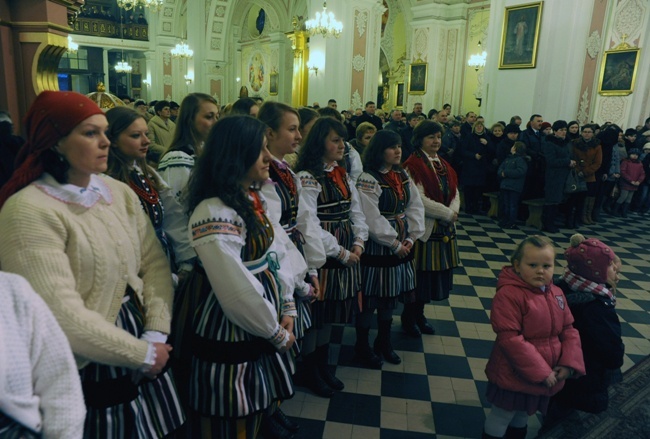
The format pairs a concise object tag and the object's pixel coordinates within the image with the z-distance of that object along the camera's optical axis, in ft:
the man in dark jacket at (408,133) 23.46
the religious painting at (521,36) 30.22
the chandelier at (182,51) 59.57
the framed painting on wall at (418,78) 49.88
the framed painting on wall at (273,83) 68.03
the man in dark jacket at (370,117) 29.84
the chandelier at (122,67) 76.48
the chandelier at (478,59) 47.93
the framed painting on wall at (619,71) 34.68
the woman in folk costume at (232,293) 5.78
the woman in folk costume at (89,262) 4.57
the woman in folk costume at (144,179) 7.35
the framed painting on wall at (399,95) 66.23
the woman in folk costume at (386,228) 10.72
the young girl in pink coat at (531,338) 7.69
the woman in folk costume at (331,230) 9.75
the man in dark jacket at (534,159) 26.71
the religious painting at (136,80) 88.33
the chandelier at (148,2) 47.79
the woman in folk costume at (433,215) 11.96
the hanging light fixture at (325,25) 36.06
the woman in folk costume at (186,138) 8.54
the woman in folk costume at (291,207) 8.05
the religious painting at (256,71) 72.40
